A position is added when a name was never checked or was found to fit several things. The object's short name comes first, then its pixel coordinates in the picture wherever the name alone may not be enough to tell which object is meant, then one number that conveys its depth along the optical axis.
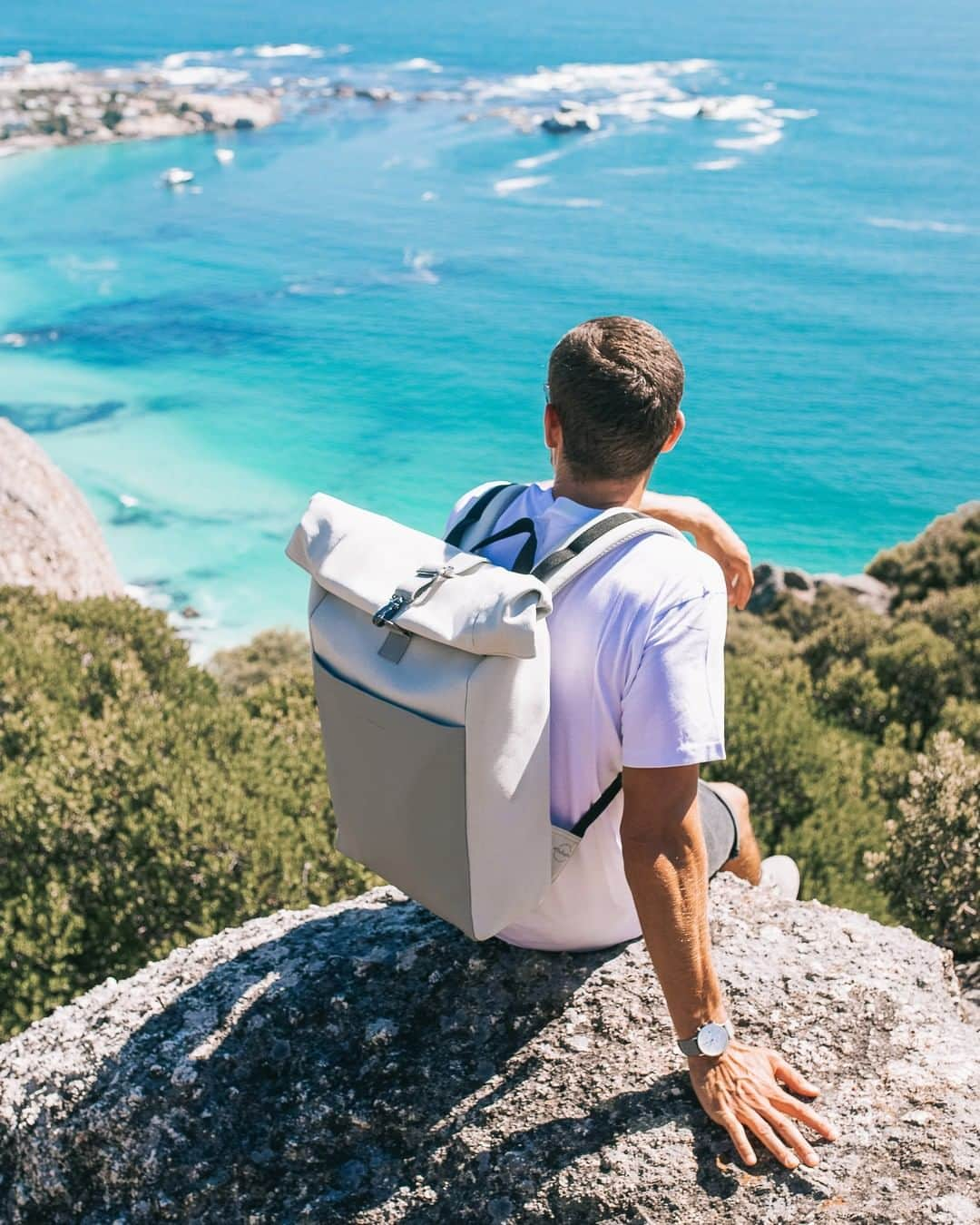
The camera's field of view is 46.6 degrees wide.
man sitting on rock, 2.84
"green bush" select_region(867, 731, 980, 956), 7.73
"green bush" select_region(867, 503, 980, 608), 27.14
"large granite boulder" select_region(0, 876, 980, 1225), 3.13
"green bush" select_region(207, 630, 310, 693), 27.17
